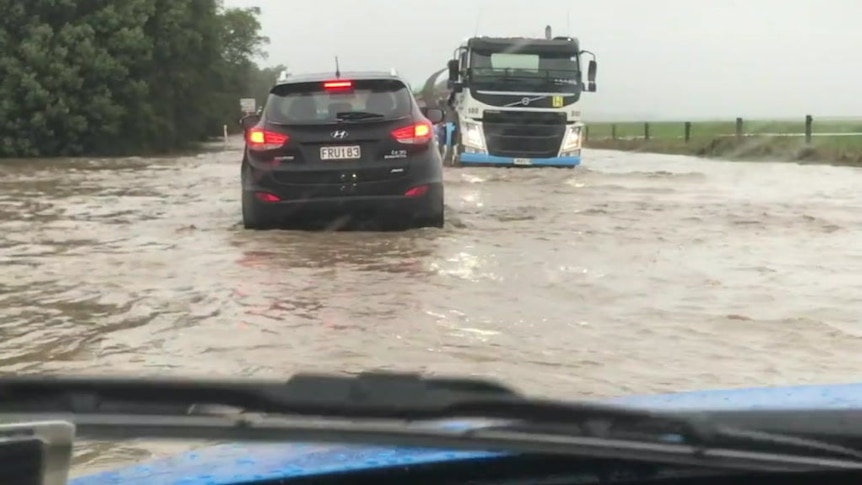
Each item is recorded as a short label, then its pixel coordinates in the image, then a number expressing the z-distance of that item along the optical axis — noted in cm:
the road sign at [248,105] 5387
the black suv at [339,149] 942
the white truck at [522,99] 2120
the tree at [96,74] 3872
